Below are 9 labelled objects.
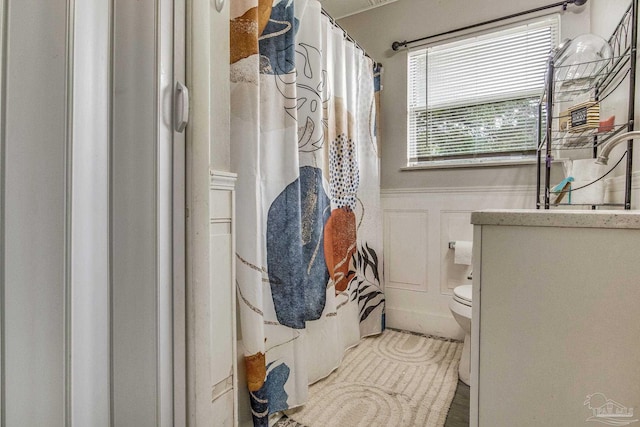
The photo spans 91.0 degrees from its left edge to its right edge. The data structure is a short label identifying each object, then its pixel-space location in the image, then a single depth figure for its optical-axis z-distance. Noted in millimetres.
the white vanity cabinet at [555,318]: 654
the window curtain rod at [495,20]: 1749
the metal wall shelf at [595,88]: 1158
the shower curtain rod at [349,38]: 1618
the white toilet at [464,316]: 1468
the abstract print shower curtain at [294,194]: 1100
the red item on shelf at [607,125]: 1236
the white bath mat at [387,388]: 1268
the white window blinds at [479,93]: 1881
